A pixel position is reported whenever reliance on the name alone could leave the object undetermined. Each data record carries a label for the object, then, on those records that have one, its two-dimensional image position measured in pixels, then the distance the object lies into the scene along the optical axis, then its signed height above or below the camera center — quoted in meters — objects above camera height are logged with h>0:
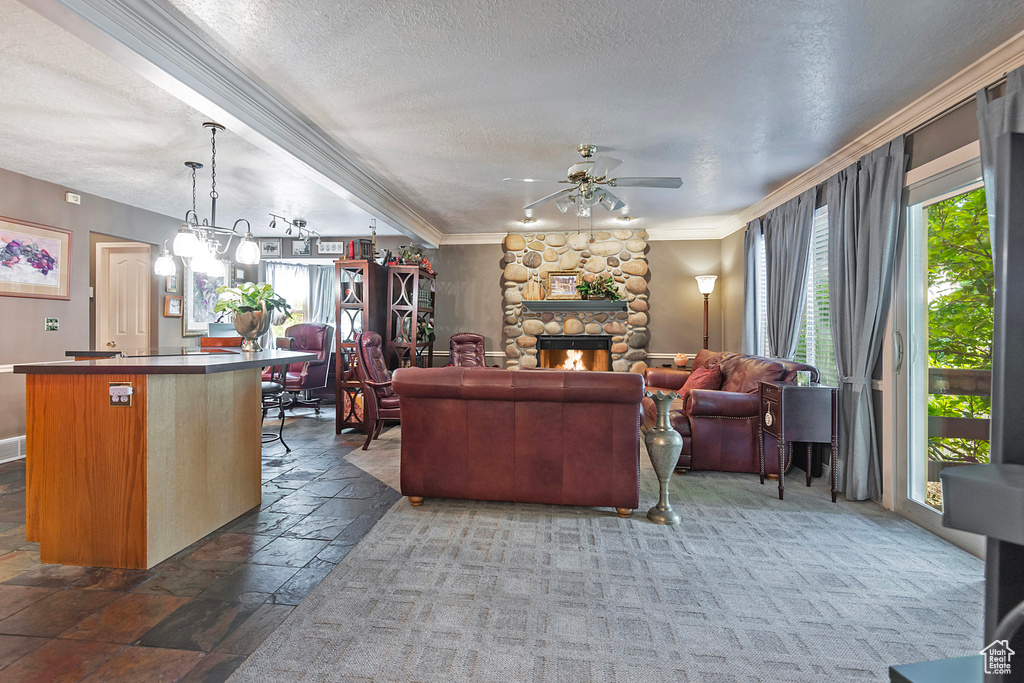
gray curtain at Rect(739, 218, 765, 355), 5.48 +0.58
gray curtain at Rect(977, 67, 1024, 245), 2.28 +1.07
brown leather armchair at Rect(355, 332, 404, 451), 4.84 -0.47
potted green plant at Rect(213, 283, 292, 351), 3.29 +0.22
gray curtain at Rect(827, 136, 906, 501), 3.19 +0.36
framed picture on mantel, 6.97 +0.81
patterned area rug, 1.68 -1.10
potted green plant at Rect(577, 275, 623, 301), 6.69 +0.69
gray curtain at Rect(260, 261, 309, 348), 7.95 +1.00
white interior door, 6.01 +0.56
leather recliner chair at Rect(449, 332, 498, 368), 6.77 -0.13
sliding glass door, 2.65 +0.02
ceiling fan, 3.65 +1.22
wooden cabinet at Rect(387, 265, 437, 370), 5.95 +0.30
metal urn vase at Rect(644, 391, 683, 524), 2.95 -0.69
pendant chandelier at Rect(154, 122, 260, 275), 3.29 +0.68
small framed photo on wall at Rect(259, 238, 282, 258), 7.39 +1.40
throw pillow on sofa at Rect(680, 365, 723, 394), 4.74 -0.39
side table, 3.37 -0.52
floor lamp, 6.36 +0.75
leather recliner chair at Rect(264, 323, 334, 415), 6.59 -0.18
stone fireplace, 6.91 +0.53
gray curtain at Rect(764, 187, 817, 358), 4.32 +0.70
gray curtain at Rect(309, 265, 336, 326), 8.11 +0.76
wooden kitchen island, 2.31 -0.58
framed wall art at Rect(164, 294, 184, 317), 5.98 +0.43
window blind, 4.15 +0.22
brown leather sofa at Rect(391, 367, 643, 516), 2.96 -0.59
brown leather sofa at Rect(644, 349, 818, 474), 3.92 -0.71
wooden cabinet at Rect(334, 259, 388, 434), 5.48 +0.07
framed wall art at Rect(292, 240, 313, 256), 7.37 +1.39
